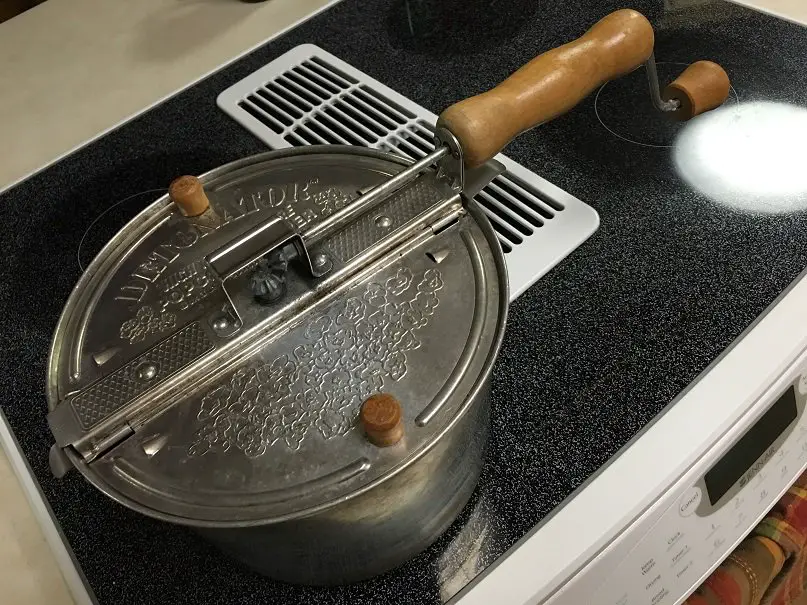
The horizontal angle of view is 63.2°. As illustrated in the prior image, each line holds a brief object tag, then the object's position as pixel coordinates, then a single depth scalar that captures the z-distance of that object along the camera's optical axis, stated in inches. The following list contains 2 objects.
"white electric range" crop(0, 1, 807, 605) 17.5
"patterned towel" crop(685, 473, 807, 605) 25.5
